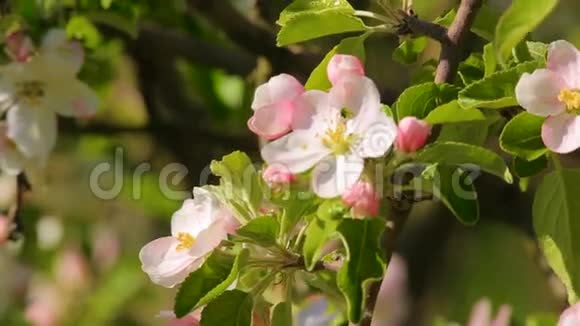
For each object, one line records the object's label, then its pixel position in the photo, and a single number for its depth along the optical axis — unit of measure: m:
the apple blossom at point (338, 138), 1.15
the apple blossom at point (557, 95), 1.15
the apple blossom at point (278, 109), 1.17
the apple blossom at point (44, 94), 1.34
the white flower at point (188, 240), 1.17
